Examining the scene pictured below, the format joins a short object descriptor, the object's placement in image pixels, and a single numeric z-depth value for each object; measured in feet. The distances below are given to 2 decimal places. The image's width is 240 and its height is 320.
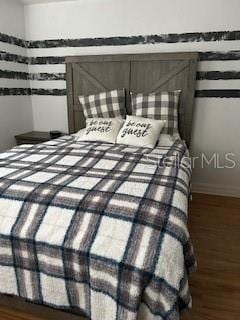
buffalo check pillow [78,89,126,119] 9.87
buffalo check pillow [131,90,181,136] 9.28
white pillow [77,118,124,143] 8.65
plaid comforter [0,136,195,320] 3.55
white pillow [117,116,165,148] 8.15
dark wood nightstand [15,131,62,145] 10.70
